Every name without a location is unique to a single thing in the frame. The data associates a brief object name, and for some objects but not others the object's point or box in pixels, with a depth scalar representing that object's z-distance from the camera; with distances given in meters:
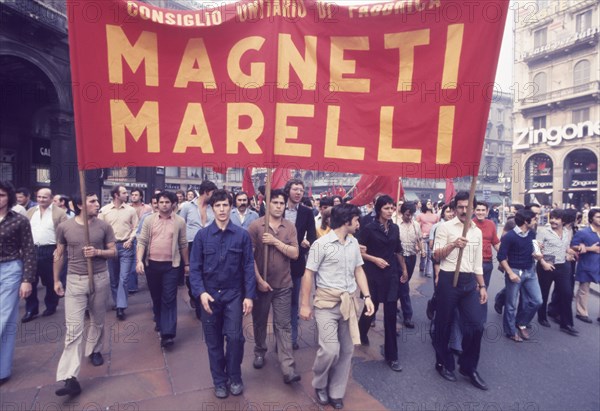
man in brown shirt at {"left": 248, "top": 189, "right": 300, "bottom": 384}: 3.75
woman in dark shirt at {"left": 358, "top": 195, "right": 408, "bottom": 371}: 4.13
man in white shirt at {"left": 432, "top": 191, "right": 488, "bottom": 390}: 3.86
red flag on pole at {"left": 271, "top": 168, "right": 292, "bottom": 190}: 9.80
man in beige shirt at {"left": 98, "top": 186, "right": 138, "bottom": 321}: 5.53
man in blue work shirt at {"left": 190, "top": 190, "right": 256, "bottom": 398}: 3.39
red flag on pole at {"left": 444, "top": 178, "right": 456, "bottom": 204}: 11.38
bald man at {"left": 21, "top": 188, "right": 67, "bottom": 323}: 5.47
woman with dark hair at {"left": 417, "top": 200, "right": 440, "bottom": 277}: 9.23
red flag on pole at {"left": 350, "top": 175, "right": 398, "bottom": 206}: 7.46
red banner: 3.30
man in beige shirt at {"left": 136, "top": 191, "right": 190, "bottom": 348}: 4.46
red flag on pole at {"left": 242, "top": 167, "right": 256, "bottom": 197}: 9.12
